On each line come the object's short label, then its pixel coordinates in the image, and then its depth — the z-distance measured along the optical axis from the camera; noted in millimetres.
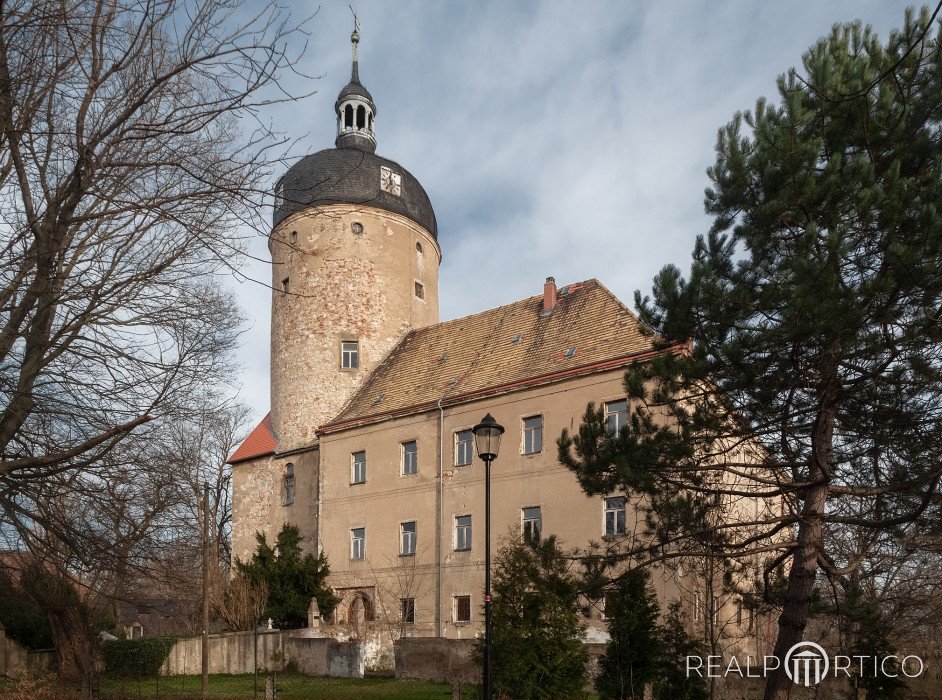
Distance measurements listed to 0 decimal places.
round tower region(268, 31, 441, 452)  32594
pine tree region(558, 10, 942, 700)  9953
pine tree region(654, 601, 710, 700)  14164
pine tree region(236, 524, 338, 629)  28391
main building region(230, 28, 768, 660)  25406
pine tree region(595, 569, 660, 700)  14469
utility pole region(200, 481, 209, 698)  19531
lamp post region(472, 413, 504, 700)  12500
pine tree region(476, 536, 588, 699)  14273
